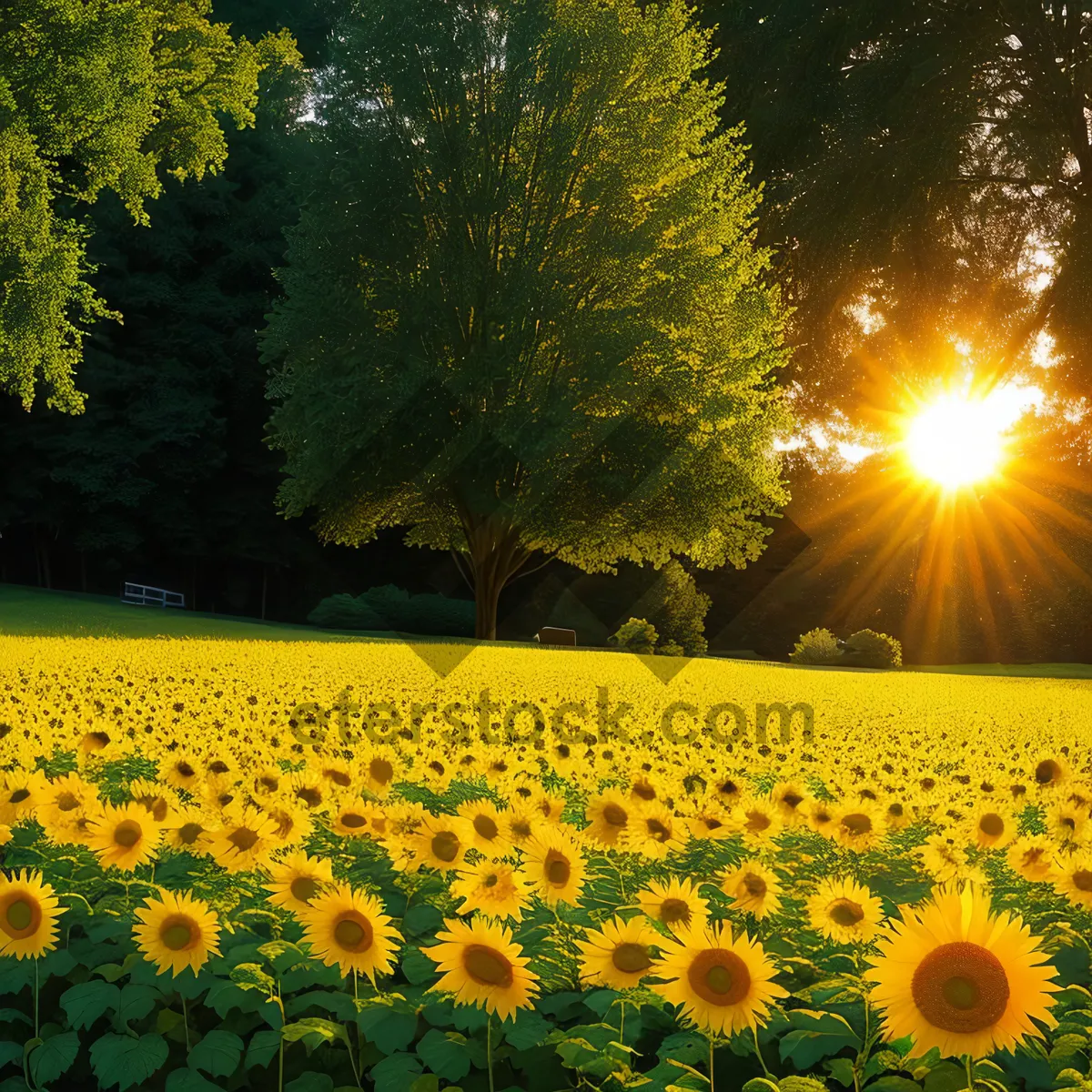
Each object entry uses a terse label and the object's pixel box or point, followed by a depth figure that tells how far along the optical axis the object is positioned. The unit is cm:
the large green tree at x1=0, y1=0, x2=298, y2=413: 1638
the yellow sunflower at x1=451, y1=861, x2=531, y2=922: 240
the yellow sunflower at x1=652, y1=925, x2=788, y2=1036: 189
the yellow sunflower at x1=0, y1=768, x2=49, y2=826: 311
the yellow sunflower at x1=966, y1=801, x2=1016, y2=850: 310
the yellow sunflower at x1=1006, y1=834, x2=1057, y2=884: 284
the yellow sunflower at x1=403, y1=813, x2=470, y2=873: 274
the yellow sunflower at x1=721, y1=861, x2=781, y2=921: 255
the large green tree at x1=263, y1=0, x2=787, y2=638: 1867
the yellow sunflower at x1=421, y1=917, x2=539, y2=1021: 202
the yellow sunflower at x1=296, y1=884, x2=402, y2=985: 218
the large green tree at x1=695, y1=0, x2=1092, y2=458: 1487
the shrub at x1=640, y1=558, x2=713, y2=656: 2664
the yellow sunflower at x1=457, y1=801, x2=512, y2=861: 277
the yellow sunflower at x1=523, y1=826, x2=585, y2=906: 252
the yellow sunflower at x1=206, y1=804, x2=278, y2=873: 274
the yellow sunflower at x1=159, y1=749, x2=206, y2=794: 367
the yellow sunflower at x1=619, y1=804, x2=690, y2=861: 288
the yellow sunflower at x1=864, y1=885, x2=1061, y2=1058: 170
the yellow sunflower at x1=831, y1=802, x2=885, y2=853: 312
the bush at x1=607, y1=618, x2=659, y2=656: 2380
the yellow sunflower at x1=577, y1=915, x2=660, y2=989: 211
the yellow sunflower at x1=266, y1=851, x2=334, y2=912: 246
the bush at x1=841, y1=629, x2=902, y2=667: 2527
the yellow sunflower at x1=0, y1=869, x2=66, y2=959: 232
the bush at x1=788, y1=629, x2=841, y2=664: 2523
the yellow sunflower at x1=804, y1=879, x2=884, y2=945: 237
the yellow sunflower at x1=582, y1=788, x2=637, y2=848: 301
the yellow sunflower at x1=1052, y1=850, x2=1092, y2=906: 262
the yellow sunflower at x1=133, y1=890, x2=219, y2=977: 232
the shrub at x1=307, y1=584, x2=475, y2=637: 2559
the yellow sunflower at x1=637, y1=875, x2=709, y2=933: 232
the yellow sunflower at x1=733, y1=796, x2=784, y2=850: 305
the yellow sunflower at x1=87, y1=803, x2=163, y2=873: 269
